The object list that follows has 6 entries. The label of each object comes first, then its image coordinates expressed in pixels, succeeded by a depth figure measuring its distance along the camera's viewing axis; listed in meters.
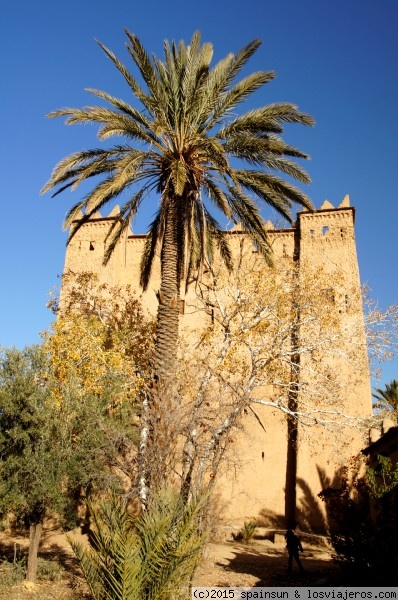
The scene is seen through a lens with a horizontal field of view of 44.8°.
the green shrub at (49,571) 9.98
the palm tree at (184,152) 10.41
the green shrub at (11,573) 9.41
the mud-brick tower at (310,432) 14.78
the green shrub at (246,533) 14.55
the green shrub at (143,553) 5.38
